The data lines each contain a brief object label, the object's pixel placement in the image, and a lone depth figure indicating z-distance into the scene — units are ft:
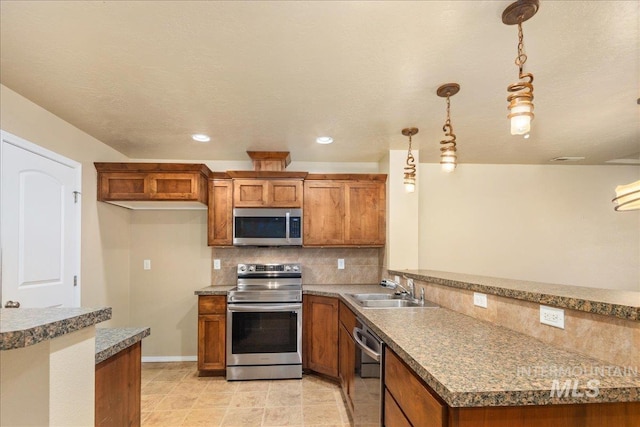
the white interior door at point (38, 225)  6.57
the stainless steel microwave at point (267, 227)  11.23
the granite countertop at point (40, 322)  2.35
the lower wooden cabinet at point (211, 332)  10.46
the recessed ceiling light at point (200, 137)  9.60
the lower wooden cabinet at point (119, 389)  4.23
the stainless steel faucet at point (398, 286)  8.80
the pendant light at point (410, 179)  8.30
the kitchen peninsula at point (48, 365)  2.50
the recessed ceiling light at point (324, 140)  9.84
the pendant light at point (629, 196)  6.34
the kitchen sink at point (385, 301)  7.84
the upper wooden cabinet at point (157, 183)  10.28
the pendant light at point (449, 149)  6.52
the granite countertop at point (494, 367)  3.03
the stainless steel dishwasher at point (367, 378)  5.41
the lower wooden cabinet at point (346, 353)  7.67
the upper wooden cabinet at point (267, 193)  11.31
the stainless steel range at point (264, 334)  10.35
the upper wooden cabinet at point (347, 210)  11.60
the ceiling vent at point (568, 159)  12.05
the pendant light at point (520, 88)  4.29
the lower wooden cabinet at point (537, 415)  3.10
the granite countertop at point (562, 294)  3.65
